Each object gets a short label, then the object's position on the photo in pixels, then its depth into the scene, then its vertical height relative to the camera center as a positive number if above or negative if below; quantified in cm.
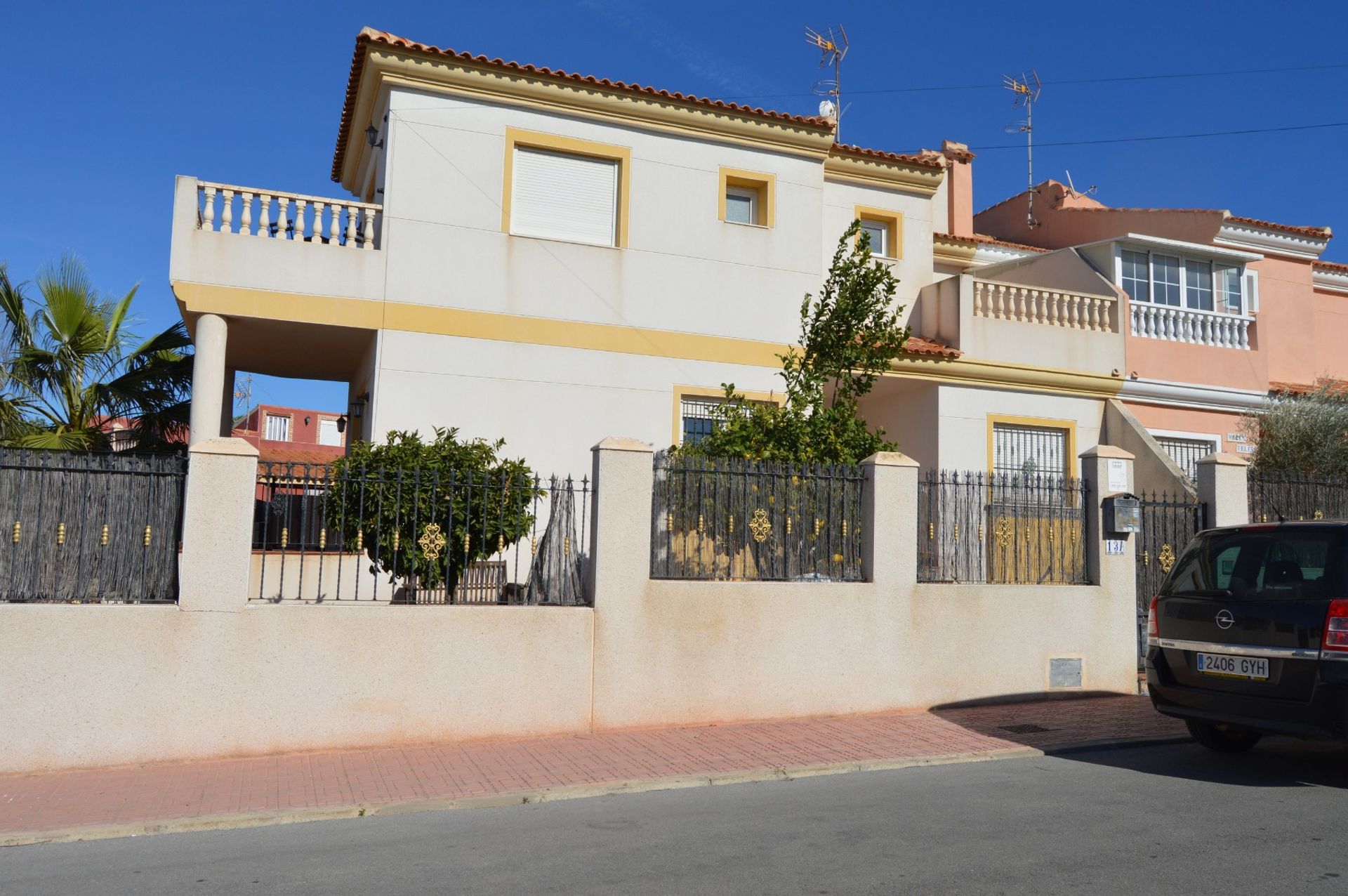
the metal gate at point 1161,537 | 1204 +25
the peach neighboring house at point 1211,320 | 1738 +405
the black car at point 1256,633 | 698 -49
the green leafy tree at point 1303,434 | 1683 +205
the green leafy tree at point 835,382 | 1201 +200
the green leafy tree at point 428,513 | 890 +23
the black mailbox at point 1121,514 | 1134 +46
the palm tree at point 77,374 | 1371 +204
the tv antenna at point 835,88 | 1874 +854
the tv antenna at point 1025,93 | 2355 +1006
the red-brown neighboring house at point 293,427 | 5484 +572
